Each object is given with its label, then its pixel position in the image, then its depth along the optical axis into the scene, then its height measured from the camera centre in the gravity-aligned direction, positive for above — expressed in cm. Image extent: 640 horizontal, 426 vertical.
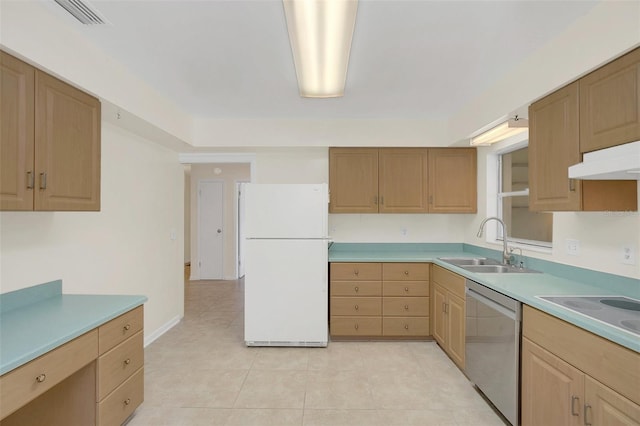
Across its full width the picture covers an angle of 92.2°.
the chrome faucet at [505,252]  273 -34
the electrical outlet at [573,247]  211 -22
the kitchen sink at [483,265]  260 -48
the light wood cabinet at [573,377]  120 -73
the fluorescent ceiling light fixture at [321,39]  151 +102
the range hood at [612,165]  120 +22
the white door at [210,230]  626 -34
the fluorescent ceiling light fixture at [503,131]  234 +70
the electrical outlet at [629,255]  174 -23
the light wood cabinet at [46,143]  145 +37
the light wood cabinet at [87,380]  130 -89
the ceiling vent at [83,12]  161 +111
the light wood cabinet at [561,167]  173 +30
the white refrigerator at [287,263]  308 -49
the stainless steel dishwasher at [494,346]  185 -89
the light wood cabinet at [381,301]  320 -90
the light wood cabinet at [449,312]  256 -89
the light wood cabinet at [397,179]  358 +41
